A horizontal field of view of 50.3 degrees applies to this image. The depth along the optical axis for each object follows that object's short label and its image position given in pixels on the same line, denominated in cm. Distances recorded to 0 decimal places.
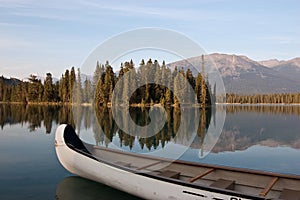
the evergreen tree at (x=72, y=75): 6719
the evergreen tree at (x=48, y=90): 8856
